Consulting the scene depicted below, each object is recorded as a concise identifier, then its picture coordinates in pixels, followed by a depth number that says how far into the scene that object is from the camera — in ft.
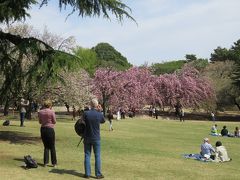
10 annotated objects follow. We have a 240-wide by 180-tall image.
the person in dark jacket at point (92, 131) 37.22
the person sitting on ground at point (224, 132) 100.26
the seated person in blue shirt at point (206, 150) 56.74
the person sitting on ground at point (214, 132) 102.50
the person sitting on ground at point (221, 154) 55.88
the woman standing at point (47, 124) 41.42
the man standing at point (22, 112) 89.30
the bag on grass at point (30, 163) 41.50
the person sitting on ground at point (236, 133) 99.25
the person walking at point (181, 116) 169.78
